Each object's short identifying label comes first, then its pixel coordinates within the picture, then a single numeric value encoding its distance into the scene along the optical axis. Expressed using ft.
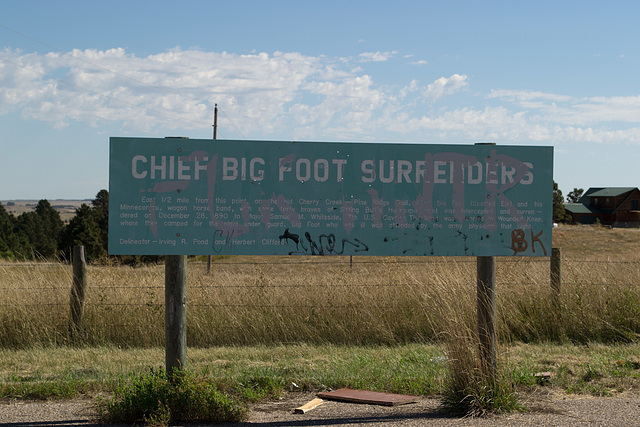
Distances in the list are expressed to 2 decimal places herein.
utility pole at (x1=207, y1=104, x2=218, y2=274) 102.24
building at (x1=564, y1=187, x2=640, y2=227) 285.84
